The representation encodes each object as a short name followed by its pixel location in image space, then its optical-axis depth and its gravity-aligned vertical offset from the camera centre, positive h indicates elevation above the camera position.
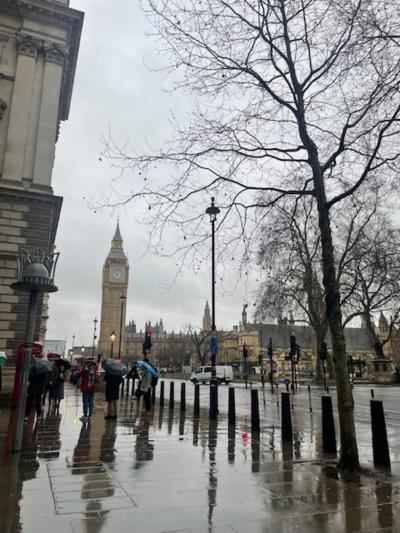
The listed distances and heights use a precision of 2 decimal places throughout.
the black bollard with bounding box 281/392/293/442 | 9.77 -0.89
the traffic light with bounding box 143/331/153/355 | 27.02 +2.00
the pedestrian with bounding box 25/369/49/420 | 13.72 -0.37
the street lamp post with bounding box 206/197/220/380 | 17.29 +1.77
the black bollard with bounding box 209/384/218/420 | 13.63 -0.81
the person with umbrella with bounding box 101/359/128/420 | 13.45 -0.10
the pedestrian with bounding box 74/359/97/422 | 14.01 -0.32
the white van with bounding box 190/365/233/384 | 51.59 +0.31
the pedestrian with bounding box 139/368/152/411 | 16.05 -0.36
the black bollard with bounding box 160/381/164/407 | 17.49 -0.79
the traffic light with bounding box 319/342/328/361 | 32.20 +1.92
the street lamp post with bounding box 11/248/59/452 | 7.70 +1.58
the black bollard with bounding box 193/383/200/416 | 14.75 -0.90
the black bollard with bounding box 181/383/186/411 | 15.80 -0.76
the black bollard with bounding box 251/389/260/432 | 11.01 -0.83
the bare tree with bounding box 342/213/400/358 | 38.71 +8.80
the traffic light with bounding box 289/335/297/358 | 28.09 +1.95
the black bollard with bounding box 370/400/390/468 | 7.36 -0.93
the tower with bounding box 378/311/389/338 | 79.59 +10.13
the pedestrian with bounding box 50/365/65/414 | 17.06 -0.33
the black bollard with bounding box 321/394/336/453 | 8.60 -0.97
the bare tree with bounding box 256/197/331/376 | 36.69 +6.61
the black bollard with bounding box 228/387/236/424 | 12.30 -0.82
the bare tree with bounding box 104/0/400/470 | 7.63 +5.11
